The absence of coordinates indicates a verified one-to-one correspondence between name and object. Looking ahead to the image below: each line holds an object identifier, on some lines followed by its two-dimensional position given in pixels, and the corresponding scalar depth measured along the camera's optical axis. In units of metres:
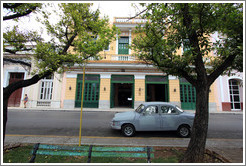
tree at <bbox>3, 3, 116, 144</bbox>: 3.77
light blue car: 5.60
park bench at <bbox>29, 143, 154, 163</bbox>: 2.85
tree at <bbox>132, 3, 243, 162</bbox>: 3.28
